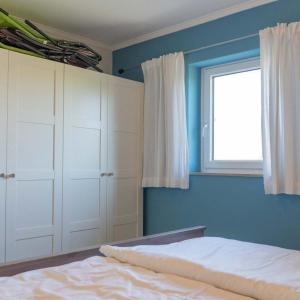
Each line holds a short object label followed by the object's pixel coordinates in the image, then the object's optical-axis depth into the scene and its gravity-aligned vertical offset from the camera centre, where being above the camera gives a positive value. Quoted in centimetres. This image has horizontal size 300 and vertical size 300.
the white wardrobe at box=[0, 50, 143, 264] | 249 +11
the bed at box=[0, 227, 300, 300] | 122 -37
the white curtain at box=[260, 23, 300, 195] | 243 +42
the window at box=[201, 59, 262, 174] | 290 +43
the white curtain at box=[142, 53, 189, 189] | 308 +39
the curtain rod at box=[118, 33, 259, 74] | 274 +97
